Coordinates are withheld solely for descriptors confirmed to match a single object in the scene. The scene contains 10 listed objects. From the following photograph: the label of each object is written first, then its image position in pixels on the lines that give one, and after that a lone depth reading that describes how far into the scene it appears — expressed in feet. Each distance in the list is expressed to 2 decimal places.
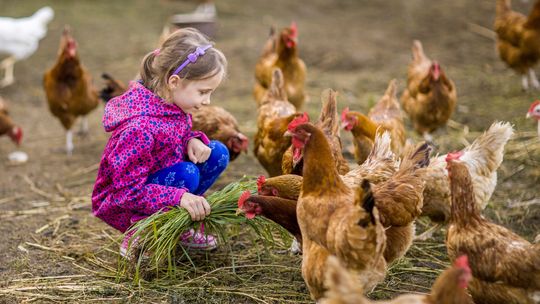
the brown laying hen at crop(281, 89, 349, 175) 13.37
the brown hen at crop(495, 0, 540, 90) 24.29
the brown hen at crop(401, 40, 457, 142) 19.39
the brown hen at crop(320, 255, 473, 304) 7.64
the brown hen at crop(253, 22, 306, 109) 20.45
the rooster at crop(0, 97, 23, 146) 20.97
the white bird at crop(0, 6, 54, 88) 27.78
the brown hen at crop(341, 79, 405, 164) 15.62
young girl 11.34
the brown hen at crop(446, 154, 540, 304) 9.94
